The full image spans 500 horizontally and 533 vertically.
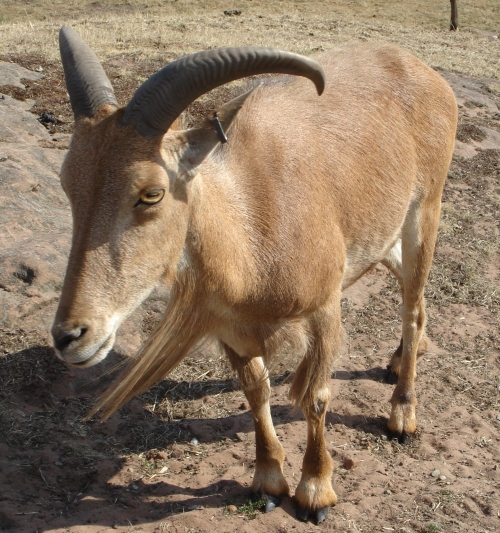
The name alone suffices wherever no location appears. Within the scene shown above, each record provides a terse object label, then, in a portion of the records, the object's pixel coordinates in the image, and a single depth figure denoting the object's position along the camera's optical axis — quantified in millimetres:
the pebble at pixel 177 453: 4547
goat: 2887
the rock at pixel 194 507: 4086
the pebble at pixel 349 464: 4586
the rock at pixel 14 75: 9875
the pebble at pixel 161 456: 4492
